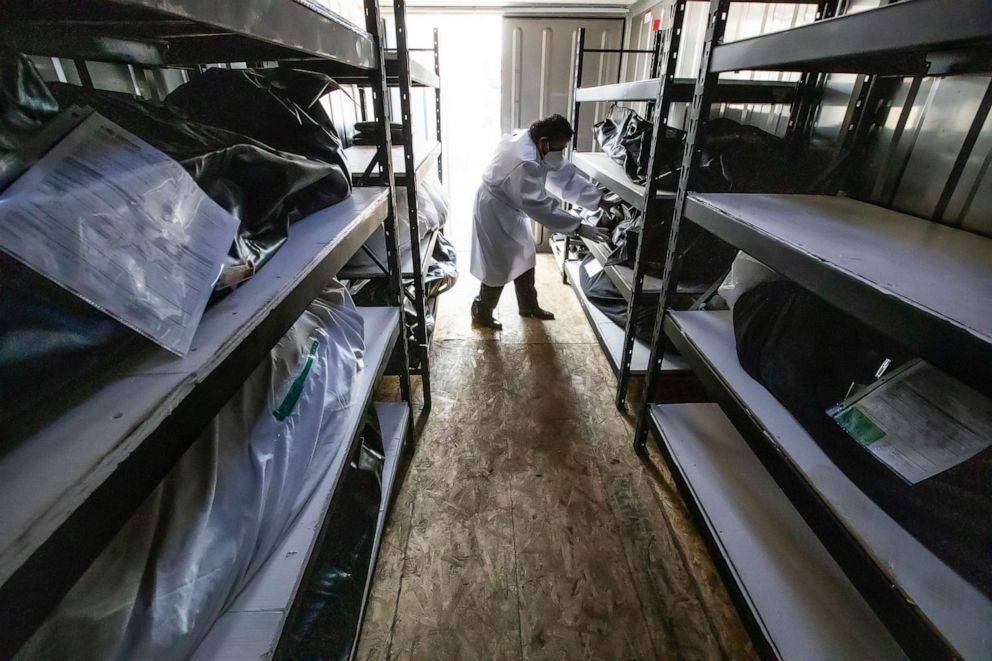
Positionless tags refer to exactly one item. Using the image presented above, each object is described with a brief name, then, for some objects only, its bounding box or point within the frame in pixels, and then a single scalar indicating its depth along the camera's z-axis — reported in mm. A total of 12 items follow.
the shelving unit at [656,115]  1397
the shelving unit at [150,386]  320
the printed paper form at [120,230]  402
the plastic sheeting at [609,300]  2133
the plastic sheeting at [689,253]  1873
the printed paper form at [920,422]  733
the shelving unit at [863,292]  590
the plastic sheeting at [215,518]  492
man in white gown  2377
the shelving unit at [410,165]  1363
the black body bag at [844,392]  738
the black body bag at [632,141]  1807
